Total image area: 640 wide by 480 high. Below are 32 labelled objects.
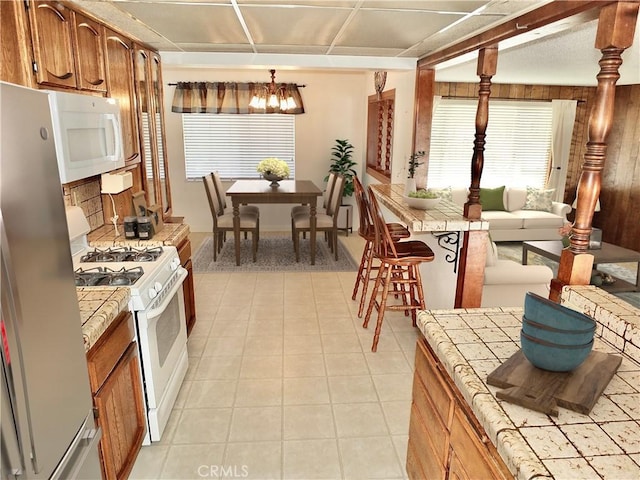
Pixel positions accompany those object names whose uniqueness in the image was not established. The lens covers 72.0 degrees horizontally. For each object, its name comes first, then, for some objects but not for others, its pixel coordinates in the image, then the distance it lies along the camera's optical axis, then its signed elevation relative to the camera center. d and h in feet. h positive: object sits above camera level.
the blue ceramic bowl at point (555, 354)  3.87 -1.88
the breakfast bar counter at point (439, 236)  9.36 -2.37
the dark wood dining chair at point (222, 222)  16.79 -3.30
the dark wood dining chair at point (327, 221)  17.02 -3.28
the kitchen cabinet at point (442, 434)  3.79 -2.89
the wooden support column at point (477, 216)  9.31 -1.69
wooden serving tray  3.60 -2.10
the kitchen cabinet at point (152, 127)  10.29 +0.15
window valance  20.01 +1.65
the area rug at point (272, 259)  16.26 -4.78
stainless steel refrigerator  3.24 -1.44
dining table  16.33 -2.31
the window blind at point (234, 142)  20.89 -0.38
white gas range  6.59 -2.54
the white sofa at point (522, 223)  19.39 -3.67
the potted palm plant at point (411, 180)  11.32 -1.10
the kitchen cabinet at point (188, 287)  9.91 -3.60
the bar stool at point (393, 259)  9.96 -2.72
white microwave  5.69 -0.02
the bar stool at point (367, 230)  10.80 -2.44
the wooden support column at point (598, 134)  5.51 +0.05
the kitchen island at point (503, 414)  3.16 -2.21
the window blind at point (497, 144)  20.83 -0.31
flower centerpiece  17.87 -1.41
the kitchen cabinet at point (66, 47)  5.94 +1.27
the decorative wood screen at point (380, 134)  17.31 +0.07
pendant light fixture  17.31 +1.42
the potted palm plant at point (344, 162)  20.93 -1.25
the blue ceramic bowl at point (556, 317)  3.86 -1.55
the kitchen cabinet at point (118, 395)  5.32 -3.41
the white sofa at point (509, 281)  10.89 -3.49
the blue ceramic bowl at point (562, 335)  3.82 -1.68
